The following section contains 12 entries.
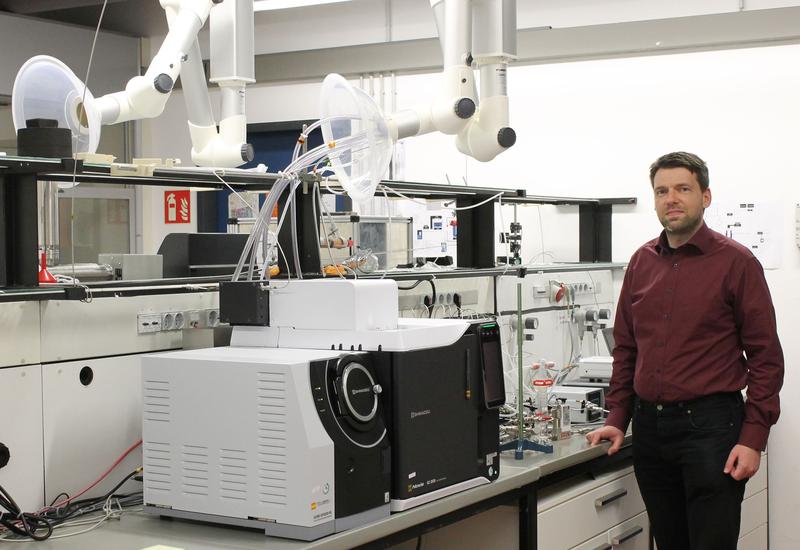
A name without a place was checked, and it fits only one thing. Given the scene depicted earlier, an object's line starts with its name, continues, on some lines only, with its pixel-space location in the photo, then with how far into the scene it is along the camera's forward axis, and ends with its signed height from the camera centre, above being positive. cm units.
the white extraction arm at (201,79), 248 +49
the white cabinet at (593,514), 283 -78
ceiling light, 489 +128
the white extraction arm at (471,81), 282 +52
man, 271 -32
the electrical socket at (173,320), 250 -15
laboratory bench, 203 -58
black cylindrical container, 220 +27
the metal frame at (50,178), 221 +20
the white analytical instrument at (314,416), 199 -33
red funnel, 238 -3
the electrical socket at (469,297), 347 -13
